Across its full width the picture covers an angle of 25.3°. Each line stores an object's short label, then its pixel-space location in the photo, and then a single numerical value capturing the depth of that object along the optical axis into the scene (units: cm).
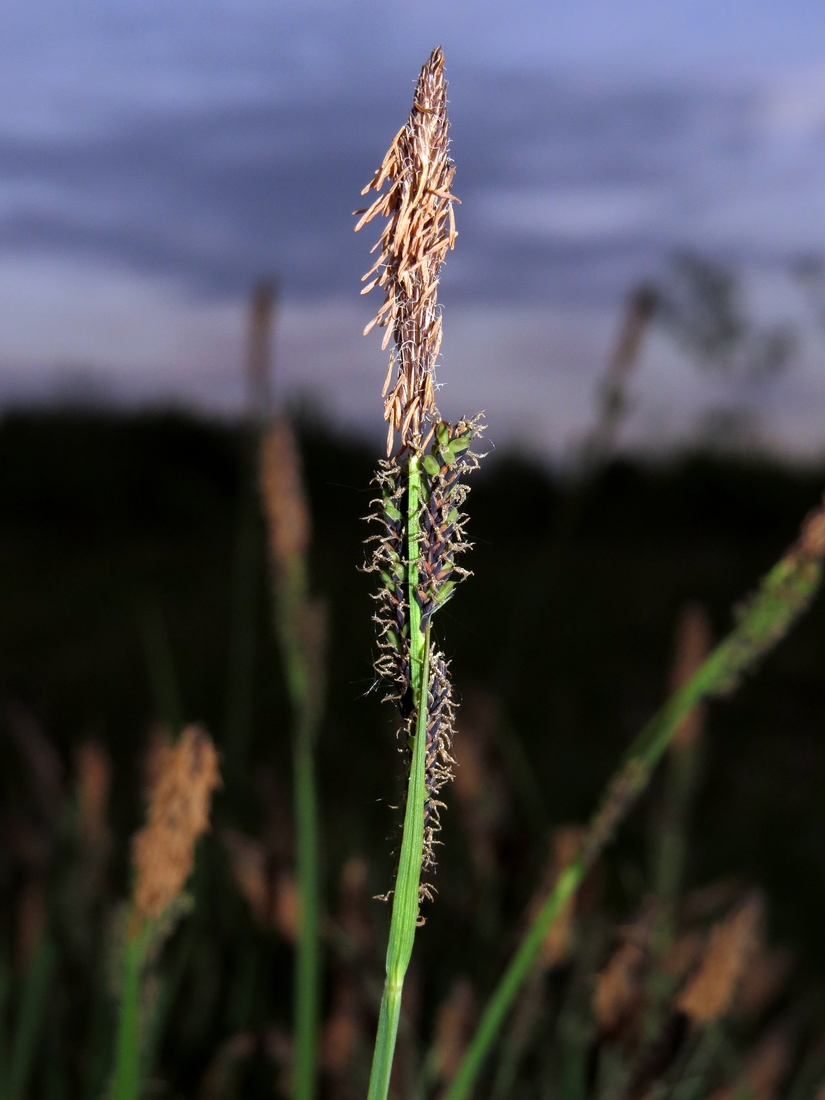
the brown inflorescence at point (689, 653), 111
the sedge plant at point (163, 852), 22
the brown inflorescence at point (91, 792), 118
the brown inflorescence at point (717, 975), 31
